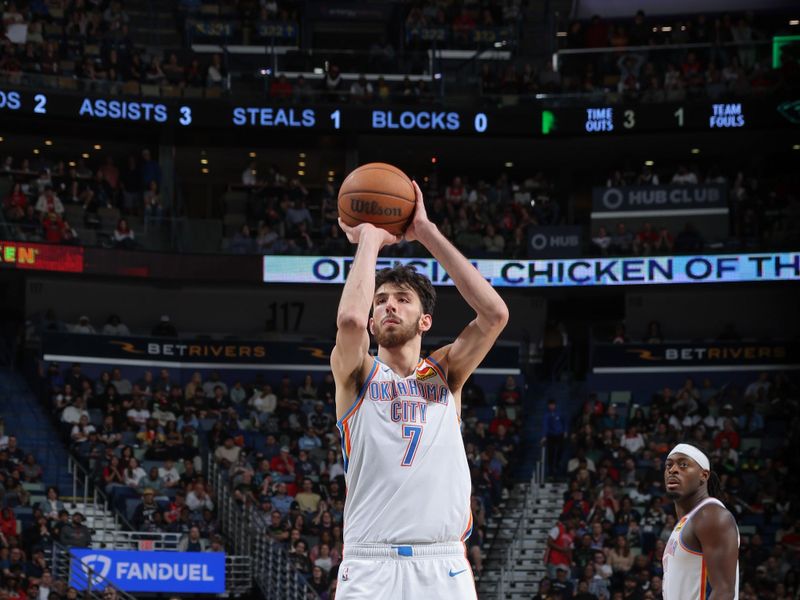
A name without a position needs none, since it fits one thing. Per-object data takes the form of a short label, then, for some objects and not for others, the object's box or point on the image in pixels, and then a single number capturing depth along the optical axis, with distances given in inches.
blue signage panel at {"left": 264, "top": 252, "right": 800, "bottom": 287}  1093.8
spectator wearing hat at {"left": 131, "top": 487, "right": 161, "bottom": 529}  836.0
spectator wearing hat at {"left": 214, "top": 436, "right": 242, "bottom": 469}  923.1
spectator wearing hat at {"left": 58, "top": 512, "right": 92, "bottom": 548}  795.4
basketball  225.3
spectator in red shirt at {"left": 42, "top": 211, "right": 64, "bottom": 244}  1053.2
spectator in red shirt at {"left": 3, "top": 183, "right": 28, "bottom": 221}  1042.1
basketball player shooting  208.7
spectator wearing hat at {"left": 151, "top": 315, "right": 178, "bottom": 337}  1132.5
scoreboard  1119.6
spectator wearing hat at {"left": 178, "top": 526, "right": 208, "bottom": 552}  807.7
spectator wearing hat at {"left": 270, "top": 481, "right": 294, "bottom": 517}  866.8
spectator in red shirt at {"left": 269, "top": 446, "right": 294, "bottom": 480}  917.8
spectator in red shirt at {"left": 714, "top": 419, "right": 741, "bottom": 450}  955.6
